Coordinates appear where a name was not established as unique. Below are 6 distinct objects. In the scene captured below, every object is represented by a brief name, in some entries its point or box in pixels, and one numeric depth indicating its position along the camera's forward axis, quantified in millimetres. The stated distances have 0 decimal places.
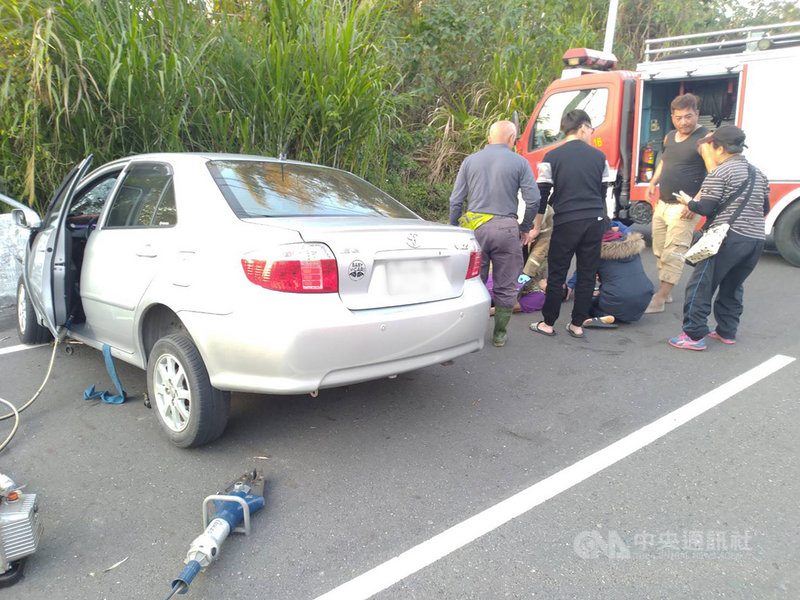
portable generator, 2098
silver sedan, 2689
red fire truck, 7270
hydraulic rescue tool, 2074
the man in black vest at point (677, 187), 5548
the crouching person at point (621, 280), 5246
